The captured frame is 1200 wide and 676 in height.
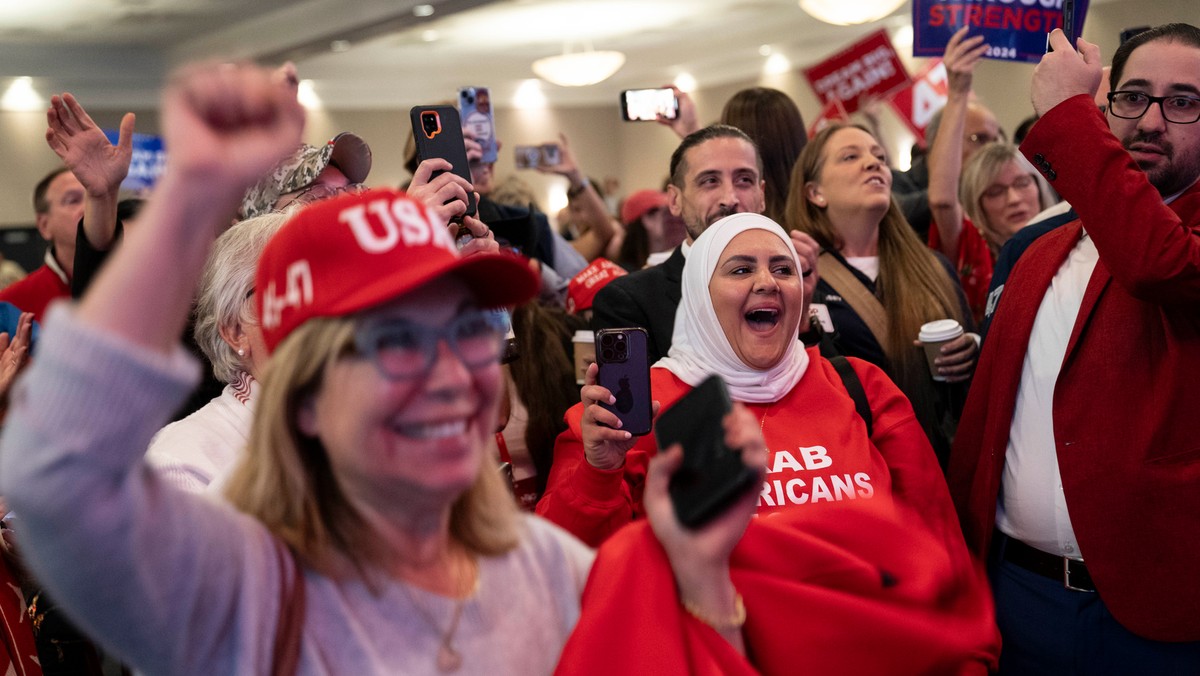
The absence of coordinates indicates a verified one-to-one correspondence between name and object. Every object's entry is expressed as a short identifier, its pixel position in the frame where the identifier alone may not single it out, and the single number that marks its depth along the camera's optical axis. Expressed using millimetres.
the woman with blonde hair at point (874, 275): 3012
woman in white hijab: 2170
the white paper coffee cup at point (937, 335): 2787
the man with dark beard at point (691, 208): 2955
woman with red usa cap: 942
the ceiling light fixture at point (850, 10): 7582
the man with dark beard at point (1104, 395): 2092
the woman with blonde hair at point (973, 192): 3676
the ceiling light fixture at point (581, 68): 11141
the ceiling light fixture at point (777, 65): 13117
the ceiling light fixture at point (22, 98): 12217
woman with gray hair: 1898
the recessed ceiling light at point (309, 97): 14047
